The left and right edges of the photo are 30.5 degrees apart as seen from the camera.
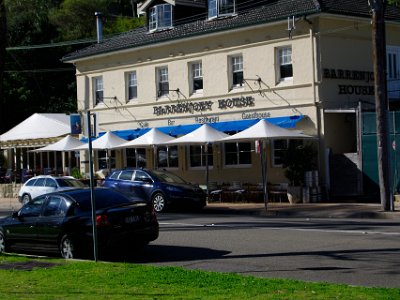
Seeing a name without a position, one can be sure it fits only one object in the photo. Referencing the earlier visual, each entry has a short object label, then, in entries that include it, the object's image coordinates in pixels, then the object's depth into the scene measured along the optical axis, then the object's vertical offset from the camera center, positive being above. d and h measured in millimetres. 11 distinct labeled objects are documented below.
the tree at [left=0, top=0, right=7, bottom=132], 20205 +3862
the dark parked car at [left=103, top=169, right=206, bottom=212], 24922 -693
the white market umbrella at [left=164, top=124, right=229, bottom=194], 27266 +1132
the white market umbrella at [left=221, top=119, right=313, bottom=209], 25203 +1082
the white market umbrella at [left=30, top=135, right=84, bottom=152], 33656 +1206
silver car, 28438 -546
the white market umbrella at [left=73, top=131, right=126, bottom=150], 31547 +1190
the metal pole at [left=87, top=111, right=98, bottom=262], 12602 -483
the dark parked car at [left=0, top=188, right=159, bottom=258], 13891 -1049
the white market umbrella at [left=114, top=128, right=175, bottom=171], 29736 +1165
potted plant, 26656 -68
